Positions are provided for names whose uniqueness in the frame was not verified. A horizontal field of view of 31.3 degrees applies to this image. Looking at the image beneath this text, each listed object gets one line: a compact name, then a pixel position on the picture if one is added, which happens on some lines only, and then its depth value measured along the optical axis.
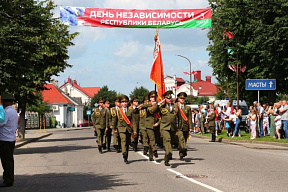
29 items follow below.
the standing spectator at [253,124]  25.80
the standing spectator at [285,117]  22.77
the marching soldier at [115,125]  15.94
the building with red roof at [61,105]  98.53
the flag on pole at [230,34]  37.78
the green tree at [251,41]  33.44
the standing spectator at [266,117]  27.51
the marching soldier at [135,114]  15.04
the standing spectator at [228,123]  28.30
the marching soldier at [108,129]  18.64
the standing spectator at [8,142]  10.08
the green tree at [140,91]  124.75
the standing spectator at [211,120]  25.44
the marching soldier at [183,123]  14.48
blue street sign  25.61
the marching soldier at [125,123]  15.27
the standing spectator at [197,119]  37.70
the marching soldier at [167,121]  13.41
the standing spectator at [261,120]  27.68
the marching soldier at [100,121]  18.96
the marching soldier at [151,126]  14.50
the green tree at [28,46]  18.23
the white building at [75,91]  156.12
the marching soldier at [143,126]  15.27
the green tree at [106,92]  124.62
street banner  22.03
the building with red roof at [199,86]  145.75
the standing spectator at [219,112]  32.66
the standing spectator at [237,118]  26.87
